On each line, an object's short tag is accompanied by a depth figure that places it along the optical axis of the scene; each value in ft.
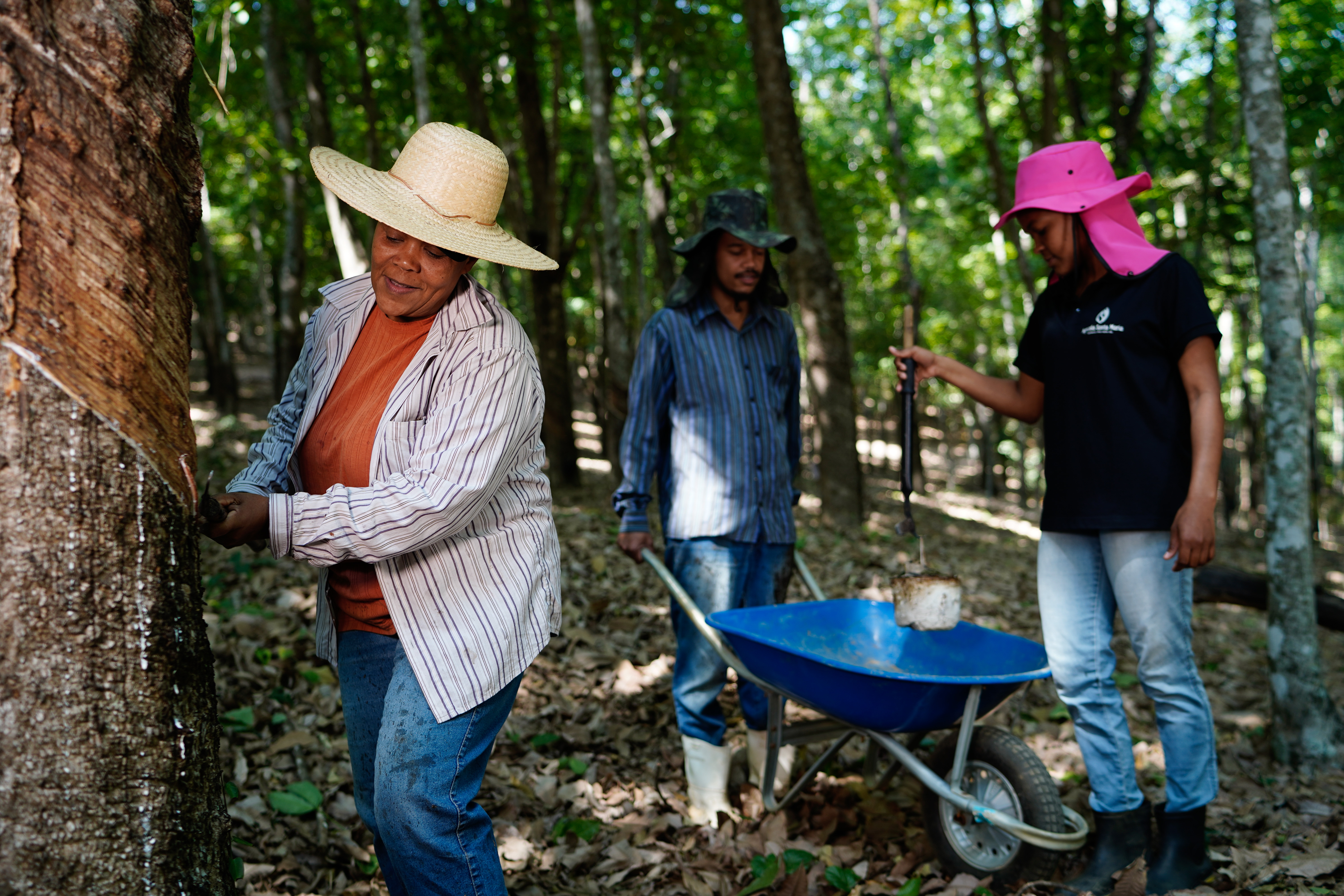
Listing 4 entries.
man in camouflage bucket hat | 12.75
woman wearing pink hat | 9.89
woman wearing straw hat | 6.47
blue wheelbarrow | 9.89
